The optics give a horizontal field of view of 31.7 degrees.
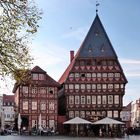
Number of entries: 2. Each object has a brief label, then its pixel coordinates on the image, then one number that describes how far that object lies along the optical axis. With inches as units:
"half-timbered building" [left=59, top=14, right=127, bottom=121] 1721.3
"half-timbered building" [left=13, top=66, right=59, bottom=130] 1717.6
